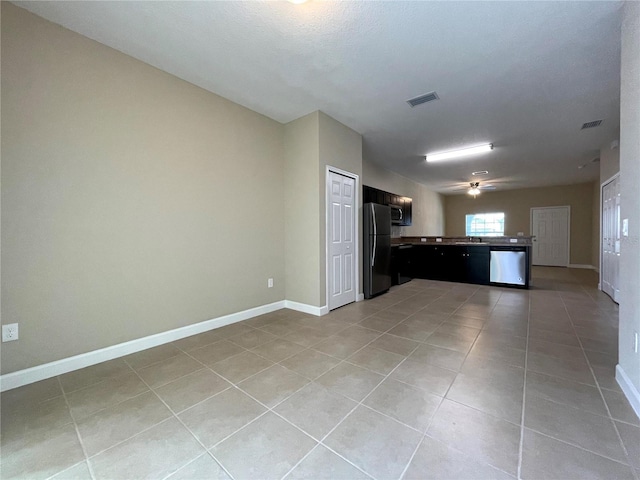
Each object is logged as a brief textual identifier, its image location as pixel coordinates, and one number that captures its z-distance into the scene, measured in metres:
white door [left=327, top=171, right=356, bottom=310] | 3.71
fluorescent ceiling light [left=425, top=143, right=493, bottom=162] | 4.89
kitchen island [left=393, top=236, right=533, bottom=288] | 5.09
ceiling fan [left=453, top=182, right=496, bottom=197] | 7.54
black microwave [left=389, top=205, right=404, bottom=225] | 6.49
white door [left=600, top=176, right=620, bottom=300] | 4.03
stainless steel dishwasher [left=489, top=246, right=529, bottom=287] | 5.04
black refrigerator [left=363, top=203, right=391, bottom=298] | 4.28
